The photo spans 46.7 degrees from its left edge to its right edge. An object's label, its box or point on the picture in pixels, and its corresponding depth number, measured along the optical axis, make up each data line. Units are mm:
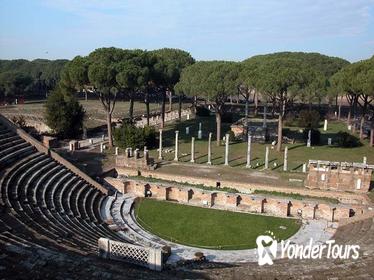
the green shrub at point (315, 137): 42000
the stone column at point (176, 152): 33906
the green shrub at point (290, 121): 54512
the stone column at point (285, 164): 31031
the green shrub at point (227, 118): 56188
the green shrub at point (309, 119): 51997
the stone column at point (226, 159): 32350
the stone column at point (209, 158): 32969
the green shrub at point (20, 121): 42562
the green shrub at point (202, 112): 61188
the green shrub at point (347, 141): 40594
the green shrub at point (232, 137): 43156
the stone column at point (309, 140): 40191
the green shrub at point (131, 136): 36062
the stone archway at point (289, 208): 24766
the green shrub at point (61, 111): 40969
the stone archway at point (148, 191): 27625
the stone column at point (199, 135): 43812
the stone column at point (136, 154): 31519
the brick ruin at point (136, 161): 31125
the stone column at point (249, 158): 31891
